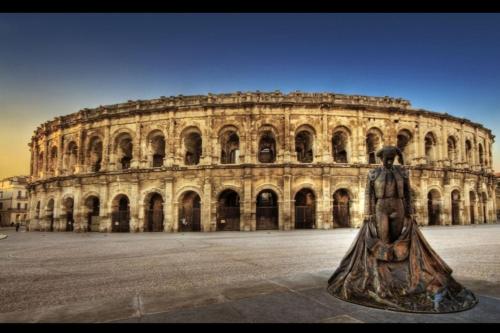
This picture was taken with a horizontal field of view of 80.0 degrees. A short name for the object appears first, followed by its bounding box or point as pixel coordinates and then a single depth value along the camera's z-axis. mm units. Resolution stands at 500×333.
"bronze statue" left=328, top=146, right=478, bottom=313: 3447
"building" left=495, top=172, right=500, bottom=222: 37719
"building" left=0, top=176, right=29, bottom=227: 50125
